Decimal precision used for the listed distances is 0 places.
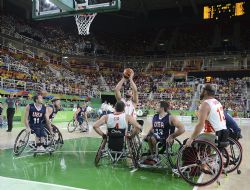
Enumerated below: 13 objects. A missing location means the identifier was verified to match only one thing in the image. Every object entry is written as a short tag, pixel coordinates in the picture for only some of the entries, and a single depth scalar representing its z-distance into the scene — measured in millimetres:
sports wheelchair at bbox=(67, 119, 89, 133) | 14344
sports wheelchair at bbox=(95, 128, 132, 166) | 6082
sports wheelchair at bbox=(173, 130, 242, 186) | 4684
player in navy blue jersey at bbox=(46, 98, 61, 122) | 9977
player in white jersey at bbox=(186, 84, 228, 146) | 4758
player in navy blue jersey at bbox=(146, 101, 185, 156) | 5895
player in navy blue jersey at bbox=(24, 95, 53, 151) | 7246
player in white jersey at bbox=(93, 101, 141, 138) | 6082
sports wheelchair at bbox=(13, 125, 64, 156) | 7241
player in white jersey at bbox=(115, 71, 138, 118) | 6737
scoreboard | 31172
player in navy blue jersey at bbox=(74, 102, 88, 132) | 14102
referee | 13227
